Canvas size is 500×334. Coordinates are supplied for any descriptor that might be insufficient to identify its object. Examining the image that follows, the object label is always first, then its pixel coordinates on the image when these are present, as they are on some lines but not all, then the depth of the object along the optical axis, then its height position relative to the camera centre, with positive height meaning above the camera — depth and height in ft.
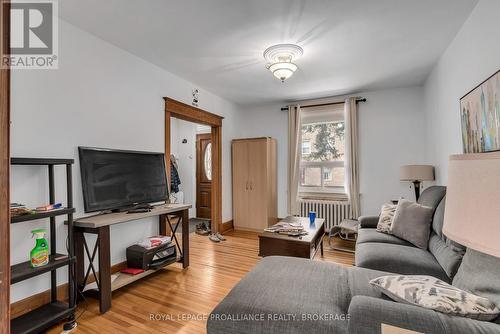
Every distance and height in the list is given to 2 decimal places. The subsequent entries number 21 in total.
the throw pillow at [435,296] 3.17 -1.91
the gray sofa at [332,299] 3.13 -2.35
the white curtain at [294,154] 15.42 +1.01
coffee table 8.15 -2.69
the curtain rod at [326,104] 13.93 +4.06
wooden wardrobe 14.98 -0.84
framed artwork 5.79 +1.36
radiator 14.07 -2.52
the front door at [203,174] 19.63 -0.22
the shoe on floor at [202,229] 14.93 -3.81
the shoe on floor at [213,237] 13.28 -3.85
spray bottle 5.66 -1.88
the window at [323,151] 14.87 +1.14
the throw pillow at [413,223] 7.48 -1.87
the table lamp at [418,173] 10.89 -0.29
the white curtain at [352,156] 13.84 +0.74
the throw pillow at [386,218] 8.82 -1.96
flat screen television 7.42 -0.18
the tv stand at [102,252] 6.56 -2.29
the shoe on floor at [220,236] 13.51 -3.84
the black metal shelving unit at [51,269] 5.34 -2.24
